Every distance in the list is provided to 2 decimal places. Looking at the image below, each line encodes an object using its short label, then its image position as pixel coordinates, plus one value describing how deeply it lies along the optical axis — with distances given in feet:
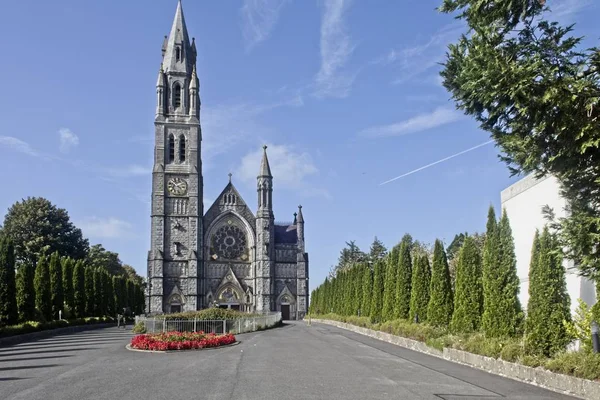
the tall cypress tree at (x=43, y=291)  121.60
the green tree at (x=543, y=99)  33.78
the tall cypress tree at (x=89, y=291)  155.70
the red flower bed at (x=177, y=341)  74.43
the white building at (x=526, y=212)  66.08
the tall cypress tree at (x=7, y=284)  98.94
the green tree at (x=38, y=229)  225.46
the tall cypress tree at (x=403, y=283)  102.63
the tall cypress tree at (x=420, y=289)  91.15
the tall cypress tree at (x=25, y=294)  107.86
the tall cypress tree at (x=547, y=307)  48.60
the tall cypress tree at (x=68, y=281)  139.44
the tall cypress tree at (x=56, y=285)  130.82
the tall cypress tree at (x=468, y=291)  69.72
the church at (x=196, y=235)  233.14
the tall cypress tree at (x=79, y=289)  145.25
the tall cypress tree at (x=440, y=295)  80.89
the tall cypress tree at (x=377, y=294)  121.39
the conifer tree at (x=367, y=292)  135.23
